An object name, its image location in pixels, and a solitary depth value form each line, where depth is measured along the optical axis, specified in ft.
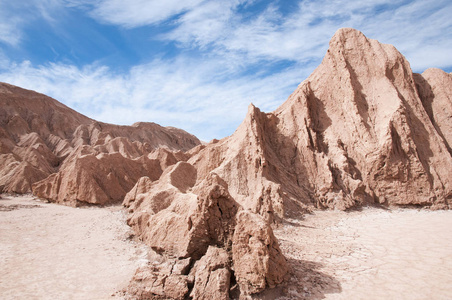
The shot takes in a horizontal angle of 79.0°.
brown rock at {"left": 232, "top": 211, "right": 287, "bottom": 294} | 19.61
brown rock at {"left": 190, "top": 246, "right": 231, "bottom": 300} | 19.12
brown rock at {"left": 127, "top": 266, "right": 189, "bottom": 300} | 19.70
